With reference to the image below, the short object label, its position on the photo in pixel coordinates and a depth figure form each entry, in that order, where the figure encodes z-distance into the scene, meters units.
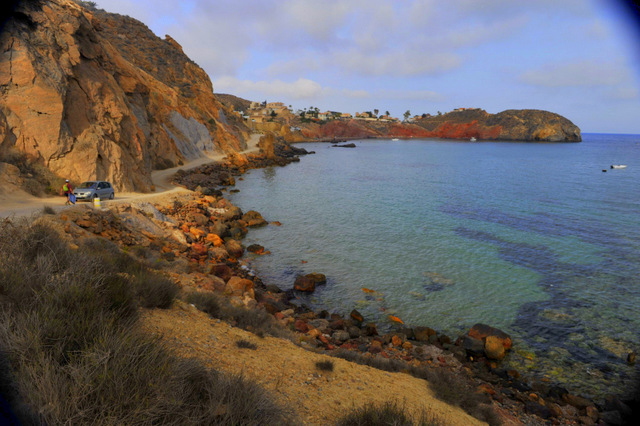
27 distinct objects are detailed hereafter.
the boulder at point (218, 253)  17.50
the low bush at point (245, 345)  7.09
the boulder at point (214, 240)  19.45
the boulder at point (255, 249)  19.66
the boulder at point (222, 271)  14.59
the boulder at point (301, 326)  11.14
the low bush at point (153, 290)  7.13
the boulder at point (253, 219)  24.62
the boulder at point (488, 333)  11.48
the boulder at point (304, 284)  15.32
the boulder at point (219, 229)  21.27
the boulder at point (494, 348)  11.00
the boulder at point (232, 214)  24.89
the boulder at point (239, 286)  12.31
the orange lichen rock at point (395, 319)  13.11
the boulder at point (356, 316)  12.90
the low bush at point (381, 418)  4.61
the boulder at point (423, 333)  11.91
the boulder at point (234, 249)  18.92
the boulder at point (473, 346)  11.25
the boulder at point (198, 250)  16.66
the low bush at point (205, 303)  8.71
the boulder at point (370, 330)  12.04
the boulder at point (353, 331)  11.73
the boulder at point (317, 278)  16.09
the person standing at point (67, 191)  16.48
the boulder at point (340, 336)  11.23
